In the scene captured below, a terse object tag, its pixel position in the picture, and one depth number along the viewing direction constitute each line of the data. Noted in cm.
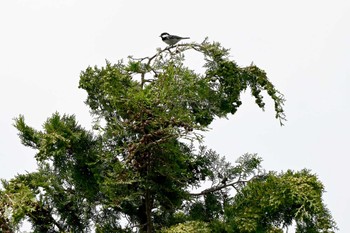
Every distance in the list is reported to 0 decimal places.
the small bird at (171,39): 1356
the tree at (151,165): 1112
